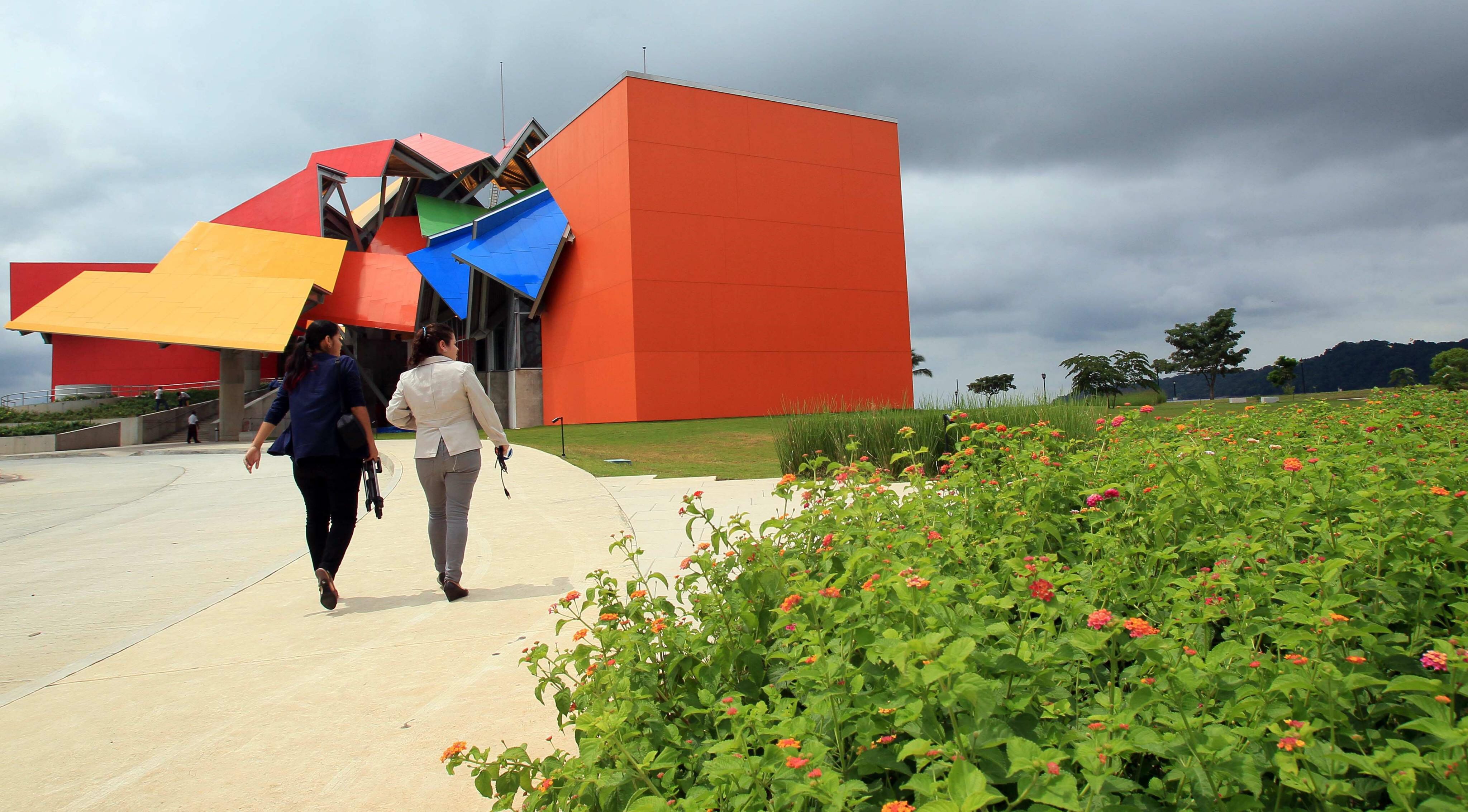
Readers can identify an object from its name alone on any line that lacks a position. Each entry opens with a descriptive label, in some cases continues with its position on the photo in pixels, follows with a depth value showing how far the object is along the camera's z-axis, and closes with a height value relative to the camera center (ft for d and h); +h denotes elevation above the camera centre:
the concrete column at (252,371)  124.06 +10.59
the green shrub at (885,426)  30.96 -0.25
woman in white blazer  16.26 +0.04
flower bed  4.62 -1.75
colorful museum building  86.89 +18.66
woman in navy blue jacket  15.94 -0.11
